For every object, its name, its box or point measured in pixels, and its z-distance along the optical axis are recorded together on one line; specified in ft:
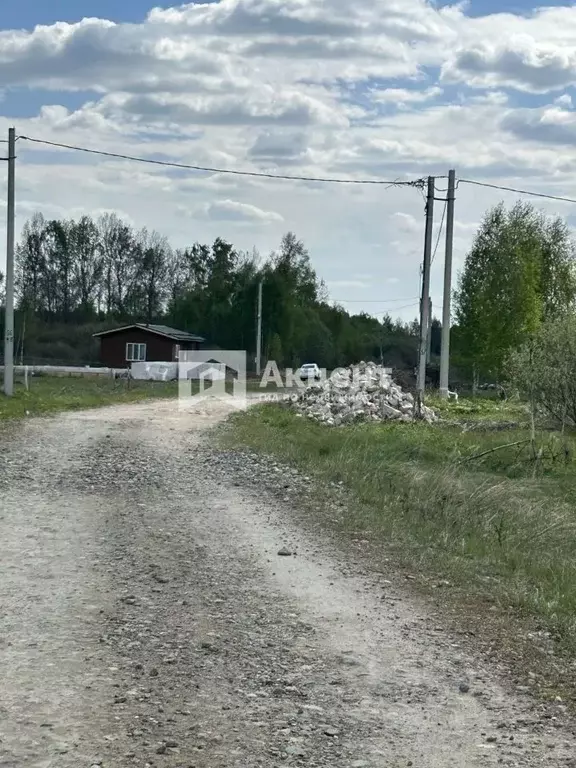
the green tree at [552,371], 64.28
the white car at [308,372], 202.24
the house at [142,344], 218.59
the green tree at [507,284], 175.52
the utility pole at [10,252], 88.48
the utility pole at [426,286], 92.39
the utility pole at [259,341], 205.51
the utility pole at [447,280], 96.07
